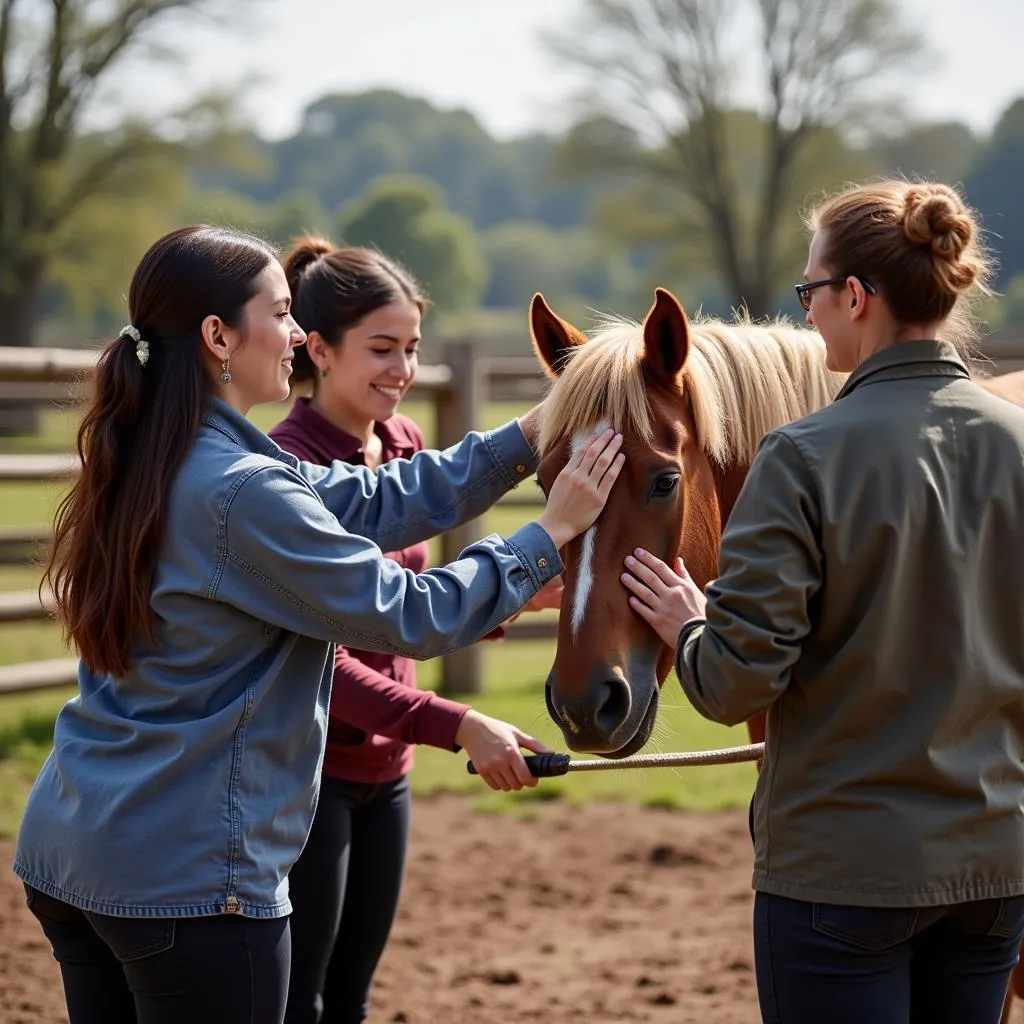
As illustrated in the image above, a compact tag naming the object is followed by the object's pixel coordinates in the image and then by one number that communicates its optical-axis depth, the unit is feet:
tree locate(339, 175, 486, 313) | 266.36
